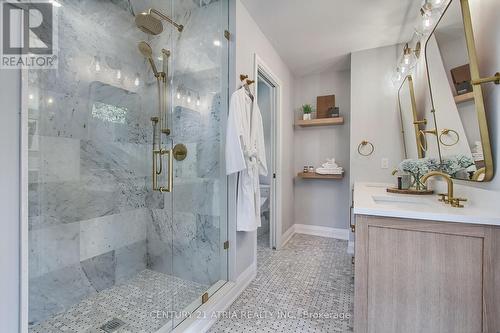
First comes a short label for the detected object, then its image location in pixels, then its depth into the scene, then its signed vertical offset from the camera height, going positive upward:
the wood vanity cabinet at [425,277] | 1.03 -0.53
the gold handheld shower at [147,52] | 2.19 +1.10
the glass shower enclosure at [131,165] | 1.71 +0.01
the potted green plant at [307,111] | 3.46 +0.84
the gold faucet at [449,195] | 1.27 -0.17
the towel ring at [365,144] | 2.89 +0.27
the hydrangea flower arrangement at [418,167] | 1.82 +0.00
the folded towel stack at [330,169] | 3.28 -0.03
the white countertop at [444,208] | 1.04 -0.22
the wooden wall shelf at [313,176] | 3.25 -0.13
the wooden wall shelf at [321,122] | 3.23 +0.65
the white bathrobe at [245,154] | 1.85 +0.11
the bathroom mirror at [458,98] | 1.23 +0.43
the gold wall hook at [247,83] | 2.05 +0.77
